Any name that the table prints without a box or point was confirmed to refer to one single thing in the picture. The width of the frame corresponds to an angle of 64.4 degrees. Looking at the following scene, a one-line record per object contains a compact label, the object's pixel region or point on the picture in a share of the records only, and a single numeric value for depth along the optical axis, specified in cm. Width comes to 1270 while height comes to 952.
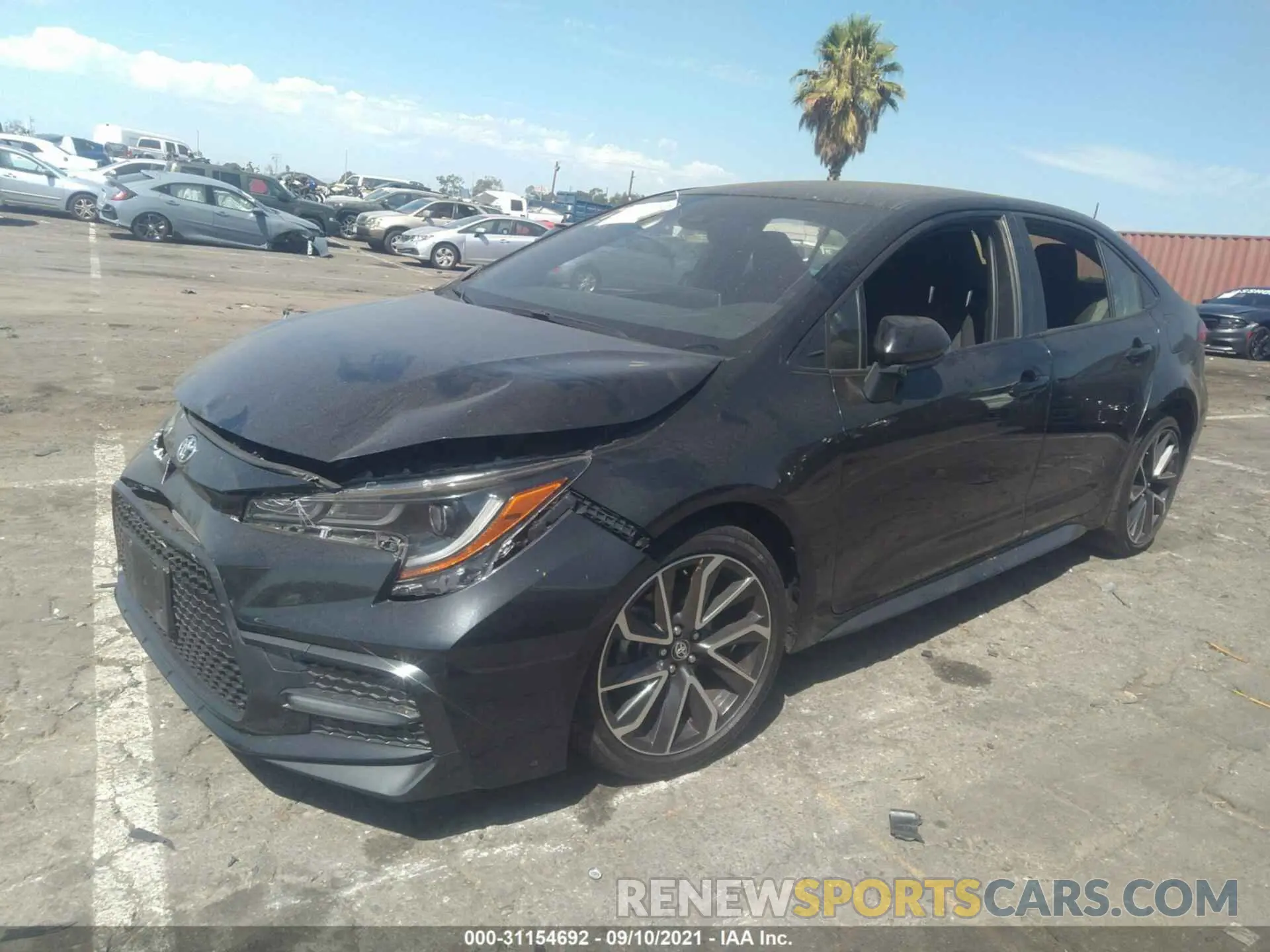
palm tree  3878
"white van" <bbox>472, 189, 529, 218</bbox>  3434
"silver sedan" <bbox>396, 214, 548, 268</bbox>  2323
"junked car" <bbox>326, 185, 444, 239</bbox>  2972
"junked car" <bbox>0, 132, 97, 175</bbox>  2753
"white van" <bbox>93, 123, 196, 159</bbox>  5028
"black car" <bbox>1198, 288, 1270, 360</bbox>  1803
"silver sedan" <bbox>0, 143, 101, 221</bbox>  2277
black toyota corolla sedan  244
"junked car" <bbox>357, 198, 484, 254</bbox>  2569
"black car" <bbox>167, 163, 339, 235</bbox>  2642
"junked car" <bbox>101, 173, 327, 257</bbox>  2023
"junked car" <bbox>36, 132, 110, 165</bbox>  3847
